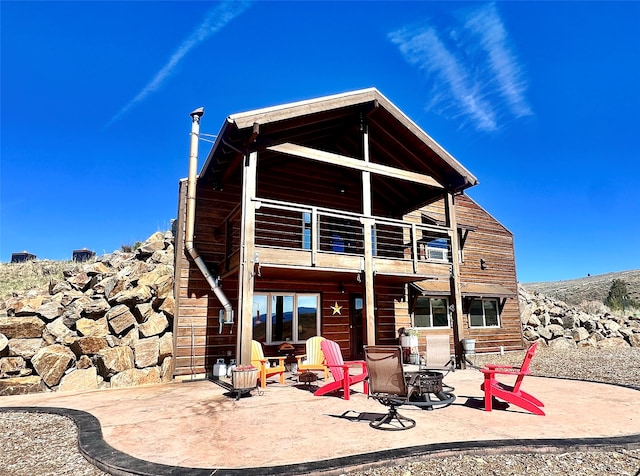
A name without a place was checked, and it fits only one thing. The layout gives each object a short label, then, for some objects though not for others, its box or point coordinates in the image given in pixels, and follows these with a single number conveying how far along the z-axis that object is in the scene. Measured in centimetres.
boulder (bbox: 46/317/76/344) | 943
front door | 1250
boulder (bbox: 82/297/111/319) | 993
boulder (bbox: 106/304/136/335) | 980
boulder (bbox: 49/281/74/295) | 1119
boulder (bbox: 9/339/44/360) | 881
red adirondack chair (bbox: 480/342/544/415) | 562
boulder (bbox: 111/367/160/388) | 909
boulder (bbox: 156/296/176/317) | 1025
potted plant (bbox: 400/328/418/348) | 1256
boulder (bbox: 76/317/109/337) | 955
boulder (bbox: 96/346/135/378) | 910
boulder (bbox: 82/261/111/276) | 1176
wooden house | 879
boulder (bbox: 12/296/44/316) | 956
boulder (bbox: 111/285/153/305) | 1013
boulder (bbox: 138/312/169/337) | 995
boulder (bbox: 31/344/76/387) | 863
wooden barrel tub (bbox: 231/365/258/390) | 689
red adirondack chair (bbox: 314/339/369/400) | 684
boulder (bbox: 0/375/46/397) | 823
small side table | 814
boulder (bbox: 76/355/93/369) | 914
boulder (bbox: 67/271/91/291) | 1140
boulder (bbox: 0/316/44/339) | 911
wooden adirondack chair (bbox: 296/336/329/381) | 902
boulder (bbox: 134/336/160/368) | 954
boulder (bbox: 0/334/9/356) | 873
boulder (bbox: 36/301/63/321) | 973
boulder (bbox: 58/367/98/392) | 873
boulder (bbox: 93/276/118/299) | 1055
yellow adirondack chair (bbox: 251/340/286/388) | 794
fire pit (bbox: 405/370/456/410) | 544
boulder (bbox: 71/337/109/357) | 927
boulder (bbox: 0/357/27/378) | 848
